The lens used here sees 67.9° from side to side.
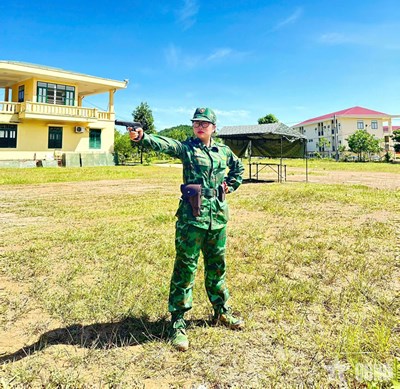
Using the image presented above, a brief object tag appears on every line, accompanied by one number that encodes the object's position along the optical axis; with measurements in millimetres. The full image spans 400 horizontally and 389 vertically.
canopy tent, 14680
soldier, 2527
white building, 56562
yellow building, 21859
